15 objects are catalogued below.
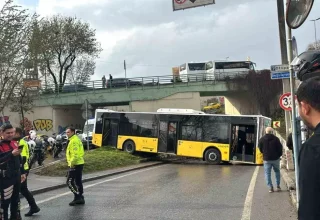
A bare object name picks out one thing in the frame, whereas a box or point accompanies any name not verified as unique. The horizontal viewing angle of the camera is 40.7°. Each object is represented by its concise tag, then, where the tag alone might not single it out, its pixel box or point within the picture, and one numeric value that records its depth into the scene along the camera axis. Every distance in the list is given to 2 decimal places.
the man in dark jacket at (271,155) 10.98
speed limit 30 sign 12.07
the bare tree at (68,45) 51.34
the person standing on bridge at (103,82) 43.84
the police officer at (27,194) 8.65
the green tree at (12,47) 19.31
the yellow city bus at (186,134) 22.62
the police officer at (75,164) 9.61
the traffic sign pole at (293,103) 7.30
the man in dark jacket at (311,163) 2.02
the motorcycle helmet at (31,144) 18.13
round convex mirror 4.74
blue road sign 8.30
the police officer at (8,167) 6.96
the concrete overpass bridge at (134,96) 41.53
